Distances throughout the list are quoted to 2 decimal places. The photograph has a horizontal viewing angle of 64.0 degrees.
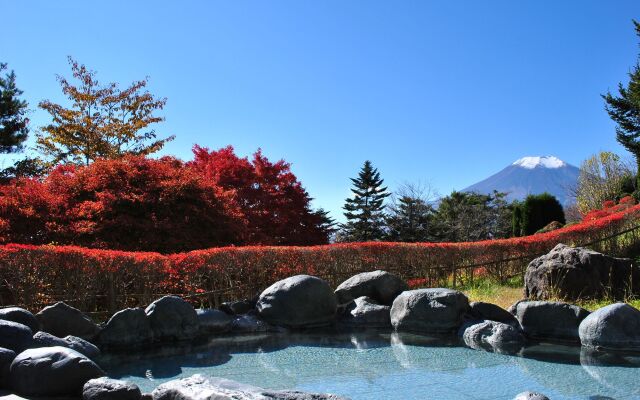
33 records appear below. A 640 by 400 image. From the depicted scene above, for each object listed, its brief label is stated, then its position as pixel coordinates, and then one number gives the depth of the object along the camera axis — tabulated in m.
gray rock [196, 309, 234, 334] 8.76
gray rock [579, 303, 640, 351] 7.16
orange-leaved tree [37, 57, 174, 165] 23.05
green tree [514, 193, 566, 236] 28.75
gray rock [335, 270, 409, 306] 10.16
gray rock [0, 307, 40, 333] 6.38
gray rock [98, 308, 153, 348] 7.70
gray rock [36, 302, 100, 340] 7.10
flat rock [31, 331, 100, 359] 5.96
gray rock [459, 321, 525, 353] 7.77
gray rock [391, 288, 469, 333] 8.68
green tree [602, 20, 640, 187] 24.39
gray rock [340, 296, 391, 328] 9.50
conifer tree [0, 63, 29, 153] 19.95
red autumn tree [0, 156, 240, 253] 10.77
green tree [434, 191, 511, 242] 32.75
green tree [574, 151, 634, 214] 33.22
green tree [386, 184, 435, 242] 31.31
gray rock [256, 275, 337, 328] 9.30
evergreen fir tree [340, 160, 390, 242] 32.59
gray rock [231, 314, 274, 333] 9.13
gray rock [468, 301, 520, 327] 8.68
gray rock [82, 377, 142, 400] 4.81
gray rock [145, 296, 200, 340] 8.09
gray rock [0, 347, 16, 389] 5.22
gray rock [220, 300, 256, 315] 9.50
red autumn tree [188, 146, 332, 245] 16.75
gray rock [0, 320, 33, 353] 5.74
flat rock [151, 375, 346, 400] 4.57
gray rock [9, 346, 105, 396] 5.03
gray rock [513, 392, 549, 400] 4.47
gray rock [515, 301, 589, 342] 7.90
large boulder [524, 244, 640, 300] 9.87
